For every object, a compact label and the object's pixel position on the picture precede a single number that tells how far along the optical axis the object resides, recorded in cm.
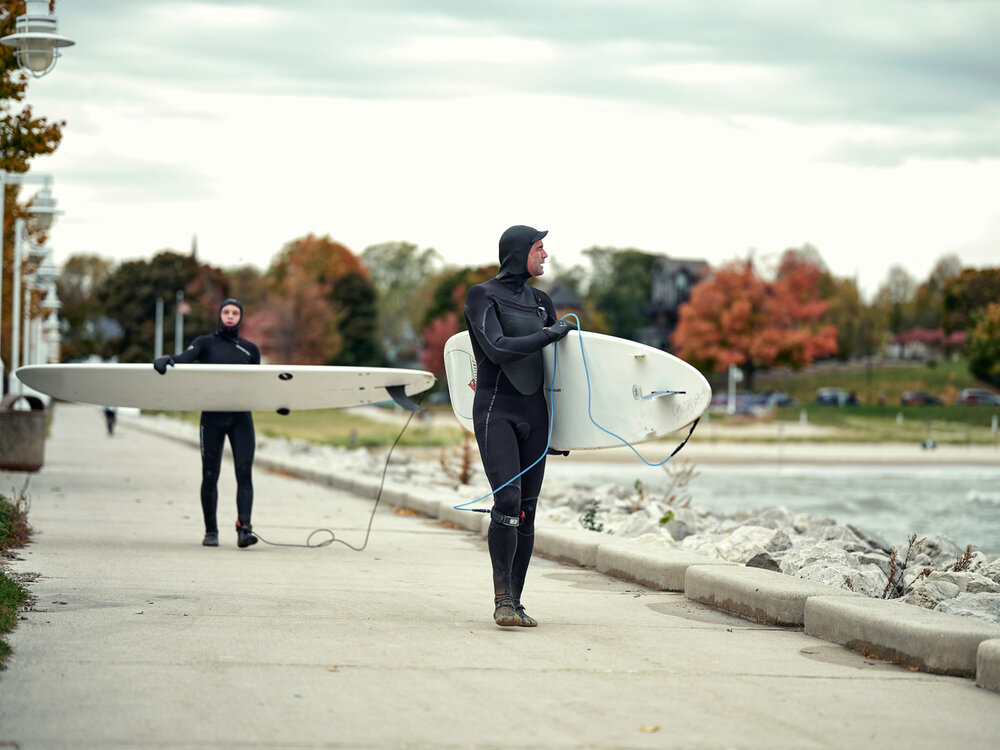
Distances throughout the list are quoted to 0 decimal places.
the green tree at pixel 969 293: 9362
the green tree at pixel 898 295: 12812
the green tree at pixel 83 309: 10229
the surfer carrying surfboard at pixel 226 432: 1074
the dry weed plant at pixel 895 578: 900
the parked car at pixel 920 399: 7875
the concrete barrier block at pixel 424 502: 1474
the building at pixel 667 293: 11844
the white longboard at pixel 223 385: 1091
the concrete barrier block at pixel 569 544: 1041
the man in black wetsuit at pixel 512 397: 695
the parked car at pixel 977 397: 7834
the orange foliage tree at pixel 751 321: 8250
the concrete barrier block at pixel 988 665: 579
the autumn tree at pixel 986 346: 7862
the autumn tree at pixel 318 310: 9106
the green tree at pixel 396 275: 14388
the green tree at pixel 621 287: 11844
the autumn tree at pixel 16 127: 1566
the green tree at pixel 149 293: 9756
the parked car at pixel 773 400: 8069
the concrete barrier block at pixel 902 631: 614
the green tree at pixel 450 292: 9934
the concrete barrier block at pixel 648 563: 888
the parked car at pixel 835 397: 8234
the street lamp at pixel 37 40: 1245
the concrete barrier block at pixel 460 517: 1319
